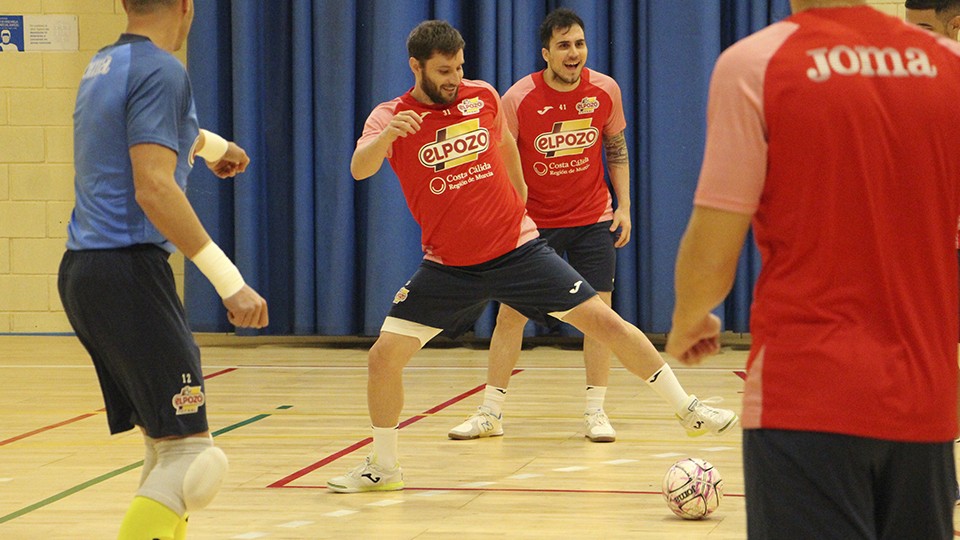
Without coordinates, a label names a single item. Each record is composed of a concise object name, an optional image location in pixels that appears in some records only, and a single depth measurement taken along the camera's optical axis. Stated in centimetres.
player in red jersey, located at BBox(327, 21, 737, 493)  934
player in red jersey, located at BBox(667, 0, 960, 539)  345
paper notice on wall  1869
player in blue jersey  549
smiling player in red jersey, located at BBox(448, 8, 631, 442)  1201
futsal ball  816
